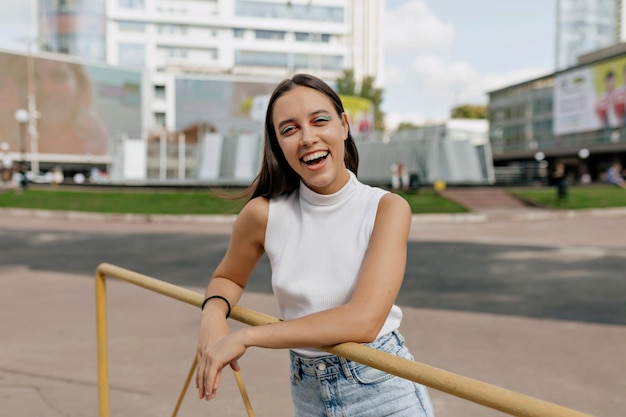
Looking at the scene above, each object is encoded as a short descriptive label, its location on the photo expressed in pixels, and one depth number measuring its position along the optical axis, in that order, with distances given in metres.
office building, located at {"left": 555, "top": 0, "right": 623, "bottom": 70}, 113.75
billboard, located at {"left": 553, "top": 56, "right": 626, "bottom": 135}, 57.38
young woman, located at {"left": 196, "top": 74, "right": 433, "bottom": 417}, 1.64
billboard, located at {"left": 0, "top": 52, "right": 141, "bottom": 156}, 64.12
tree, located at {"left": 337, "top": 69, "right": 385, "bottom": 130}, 78.81
